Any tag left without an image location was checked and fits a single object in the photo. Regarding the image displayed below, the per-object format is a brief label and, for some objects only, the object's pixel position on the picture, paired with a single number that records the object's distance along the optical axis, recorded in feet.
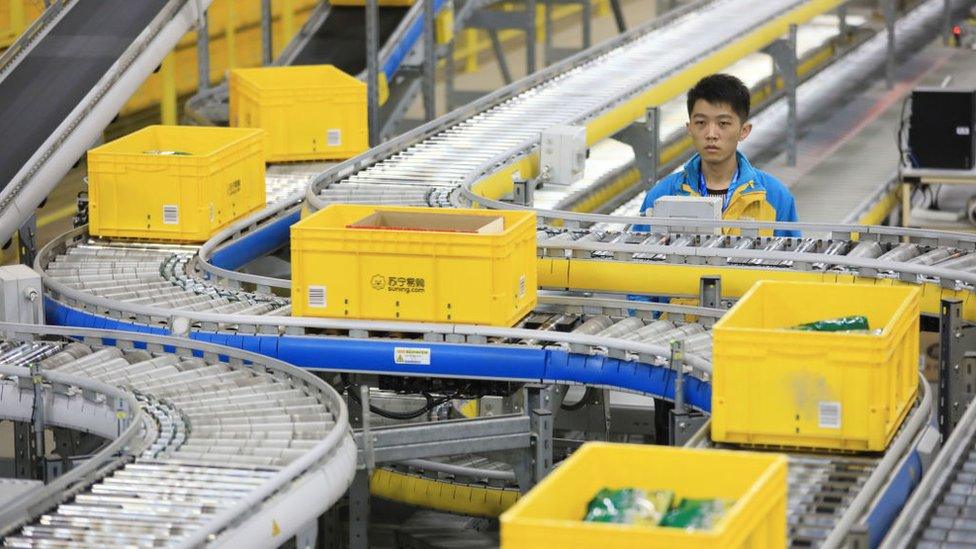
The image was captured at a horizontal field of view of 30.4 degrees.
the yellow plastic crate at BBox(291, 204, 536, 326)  21.52
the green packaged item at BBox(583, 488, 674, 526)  13.38
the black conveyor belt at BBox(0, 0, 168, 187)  33.27
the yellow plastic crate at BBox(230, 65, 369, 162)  34.86
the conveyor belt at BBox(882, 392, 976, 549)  14.82
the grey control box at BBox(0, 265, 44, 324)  23.77
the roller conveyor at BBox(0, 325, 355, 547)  15.96
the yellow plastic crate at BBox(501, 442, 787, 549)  12.41
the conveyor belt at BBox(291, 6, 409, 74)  46.93
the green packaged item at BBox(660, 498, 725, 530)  13.26
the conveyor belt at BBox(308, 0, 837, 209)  31.65
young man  23.40
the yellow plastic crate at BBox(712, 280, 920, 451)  17.01
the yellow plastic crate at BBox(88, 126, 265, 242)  27.25
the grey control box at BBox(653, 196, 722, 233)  24.27
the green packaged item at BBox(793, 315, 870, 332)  18.13
